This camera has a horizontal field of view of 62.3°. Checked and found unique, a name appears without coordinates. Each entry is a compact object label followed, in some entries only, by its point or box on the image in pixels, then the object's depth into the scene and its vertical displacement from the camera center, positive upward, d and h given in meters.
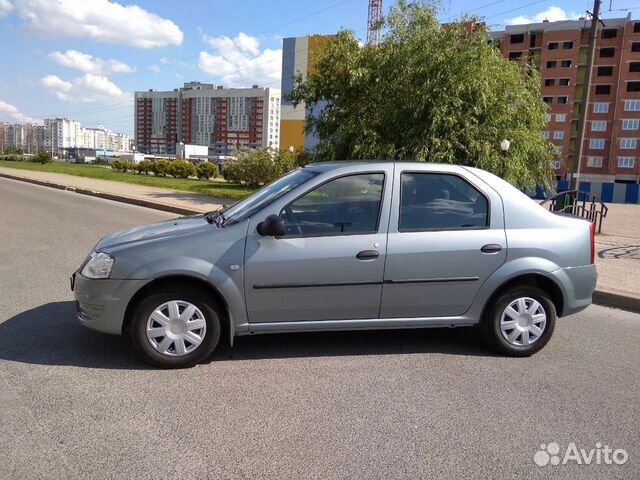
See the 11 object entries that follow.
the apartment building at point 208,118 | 123.44 +10.70
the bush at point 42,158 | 56.56 -0.41
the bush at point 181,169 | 38.22 -0.55
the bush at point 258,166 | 28.97 -0.04
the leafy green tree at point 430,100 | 16.53 +2.46
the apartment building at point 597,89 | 74.88 +13.47
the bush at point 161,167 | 38.88 -0.53
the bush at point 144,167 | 40.62 -0.57
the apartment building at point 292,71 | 88.19 +16.67
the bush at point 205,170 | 39.09 -0.58
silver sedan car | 4.00 -0.75
